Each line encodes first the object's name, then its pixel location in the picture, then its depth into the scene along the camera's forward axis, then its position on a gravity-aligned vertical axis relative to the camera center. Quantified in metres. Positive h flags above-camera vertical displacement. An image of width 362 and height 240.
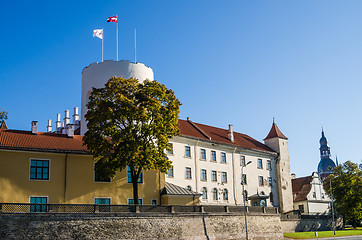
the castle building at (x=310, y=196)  73.31 +0.65
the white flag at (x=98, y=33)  45.81 +19.13
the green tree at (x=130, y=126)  35.38 +6.94
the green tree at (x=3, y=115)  36.66 +8.23
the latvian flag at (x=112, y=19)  44.83 +20.18
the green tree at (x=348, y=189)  66.12 +1.52
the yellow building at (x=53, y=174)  34.16 +2.79
